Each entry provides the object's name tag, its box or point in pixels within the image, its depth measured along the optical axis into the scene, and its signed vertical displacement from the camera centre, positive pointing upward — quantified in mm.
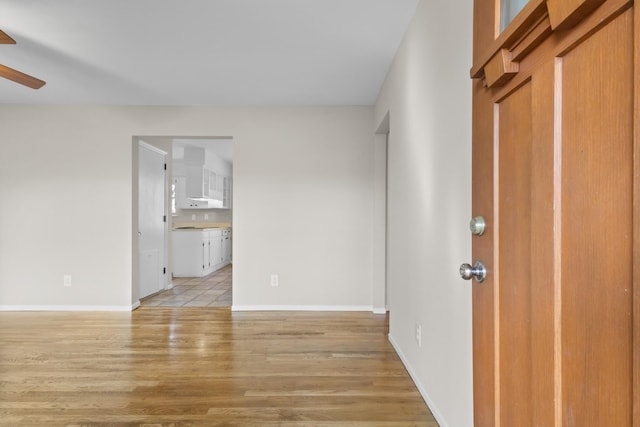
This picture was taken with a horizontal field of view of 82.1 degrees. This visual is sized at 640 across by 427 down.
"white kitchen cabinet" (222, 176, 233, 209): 8500 +529
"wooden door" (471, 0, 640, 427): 539 +2
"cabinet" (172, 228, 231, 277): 6418 -668
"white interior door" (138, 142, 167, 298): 4562 -37
